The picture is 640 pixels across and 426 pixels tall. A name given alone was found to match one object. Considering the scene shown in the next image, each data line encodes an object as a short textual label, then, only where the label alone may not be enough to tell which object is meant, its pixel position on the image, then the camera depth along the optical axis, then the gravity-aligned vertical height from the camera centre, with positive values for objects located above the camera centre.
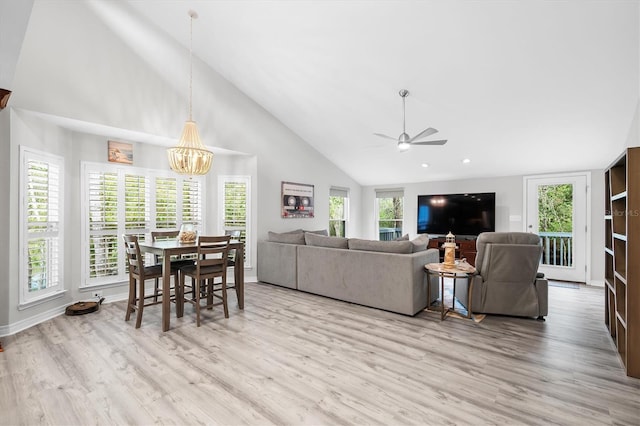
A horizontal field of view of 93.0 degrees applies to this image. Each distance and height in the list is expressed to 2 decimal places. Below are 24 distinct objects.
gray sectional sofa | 3.71 -0.76
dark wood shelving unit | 2.32 -0.36
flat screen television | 6.35 +0.03
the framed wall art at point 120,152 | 4.35 +0.90
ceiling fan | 4.07 +0.99
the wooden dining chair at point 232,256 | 3.95 -0.62
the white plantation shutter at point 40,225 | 3.33 -0.13
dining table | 3.23 -0.44
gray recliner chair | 3.55 -0.76
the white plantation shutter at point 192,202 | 5.07 +0.21
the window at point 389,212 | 7.83 +0.08
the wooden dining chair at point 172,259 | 3.69 -0.62
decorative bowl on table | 3.61 -0.24
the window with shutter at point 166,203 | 4.79 +0.18
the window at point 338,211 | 7.57 +0.10
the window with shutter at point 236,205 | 5.45 +0.17
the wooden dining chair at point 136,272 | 3.32 -0.66
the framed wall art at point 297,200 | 6.19 +0.31
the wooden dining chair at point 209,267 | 3.40 -0.62
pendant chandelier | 3.60 +0.72
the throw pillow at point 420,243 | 3.94 -0.37
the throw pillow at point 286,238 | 5.05 -0.40
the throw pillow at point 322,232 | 6.47 -0.37
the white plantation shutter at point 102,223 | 4.19 -0.13
